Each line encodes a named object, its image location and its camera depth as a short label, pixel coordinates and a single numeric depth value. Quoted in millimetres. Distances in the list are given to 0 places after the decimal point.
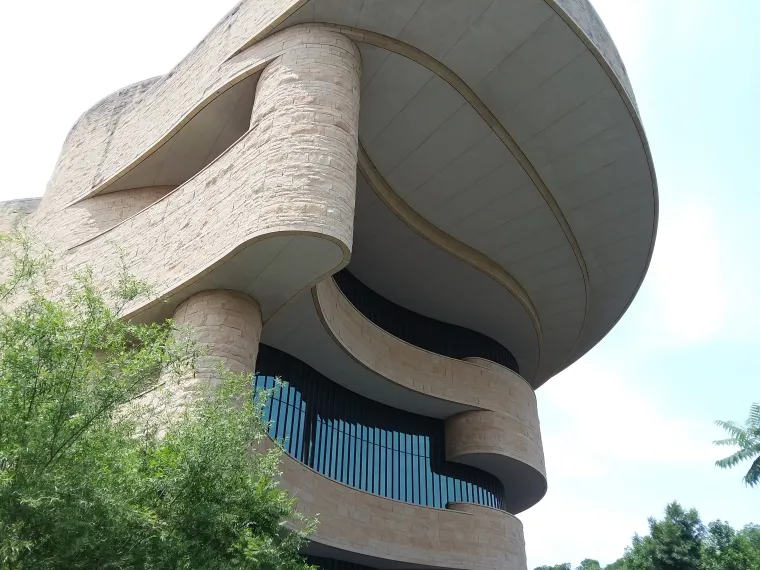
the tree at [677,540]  25594
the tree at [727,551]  25062
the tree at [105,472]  4957
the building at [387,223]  11031
